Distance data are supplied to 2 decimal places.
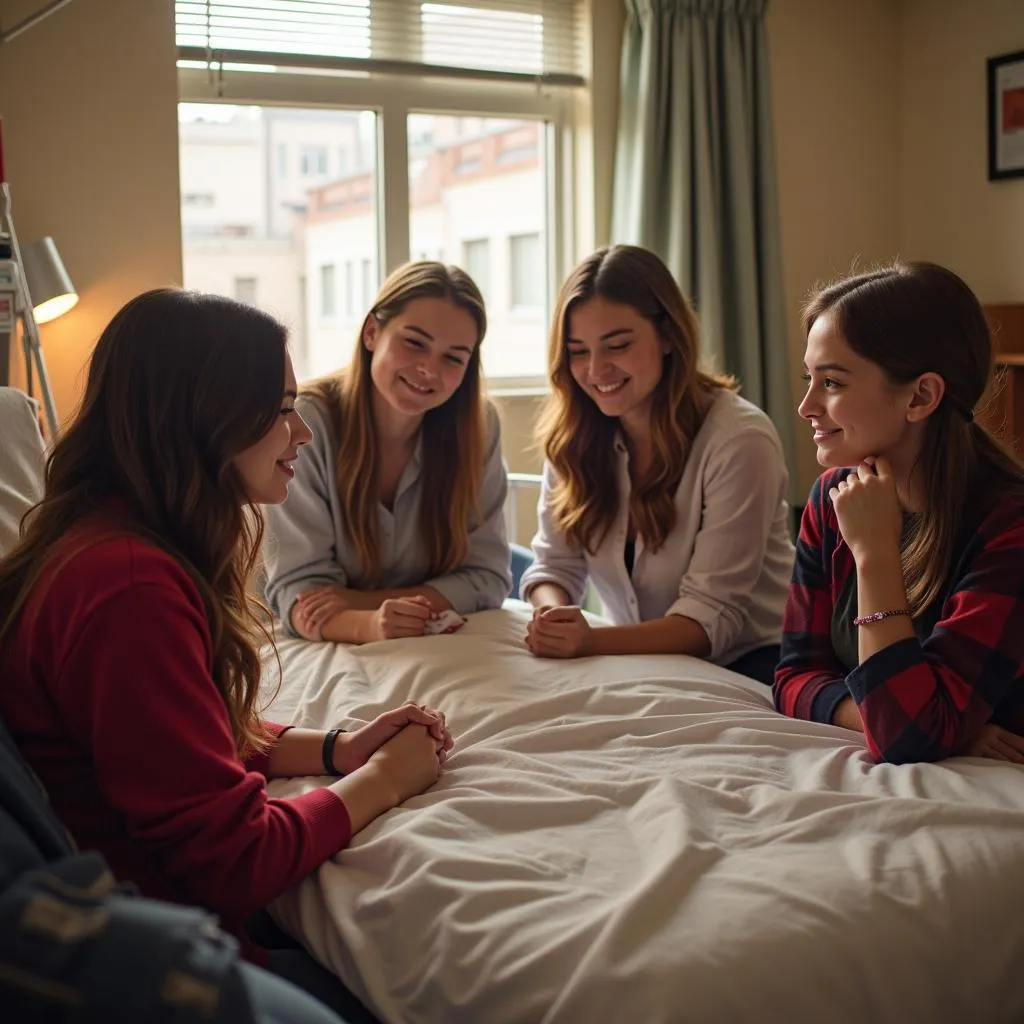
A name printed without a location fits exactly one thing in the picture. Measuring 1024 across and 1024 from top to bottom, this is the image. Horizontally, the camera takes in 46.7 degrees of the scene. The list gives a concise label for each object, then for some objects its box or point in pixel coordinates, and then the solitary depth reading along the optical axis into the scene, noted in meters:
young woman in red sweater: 0.98
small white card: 1.92
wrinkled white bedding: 0.91
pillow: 1.63
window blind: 3.10
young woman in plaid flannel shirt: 1.32
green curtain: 3.42
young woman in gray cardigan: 2.06
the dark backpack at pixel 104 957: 0.58
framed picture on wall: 3.54
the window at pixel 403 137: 3.22
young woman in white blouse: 1.96
